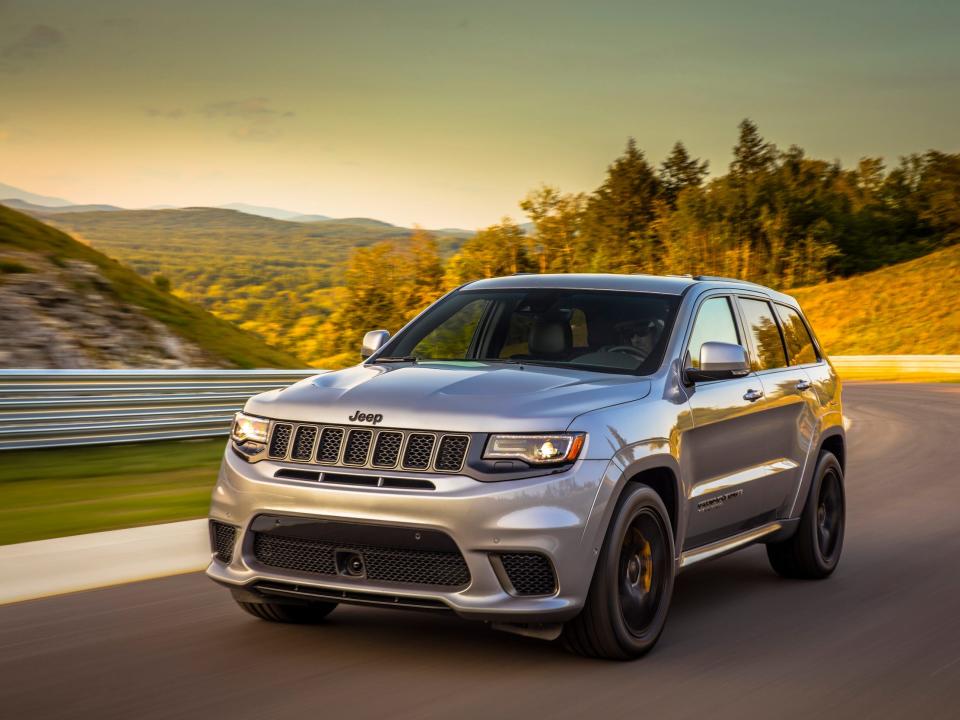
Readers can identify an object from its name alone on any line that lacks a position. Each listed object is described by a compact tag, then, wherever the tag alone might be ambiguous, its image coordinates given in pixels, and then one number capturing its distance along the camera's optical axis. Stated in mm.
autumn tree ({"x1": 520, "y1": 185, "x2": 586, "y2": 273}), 77500
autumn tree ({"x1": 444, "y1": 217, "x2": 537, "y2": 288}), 72125
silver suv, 5387
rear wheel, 8148
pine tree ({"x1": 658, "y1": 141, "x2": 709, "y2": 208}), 137575
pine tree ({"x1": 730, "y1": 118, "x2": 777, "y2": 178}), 131250
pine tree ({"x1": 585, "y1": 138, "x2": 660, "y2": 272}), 134750
